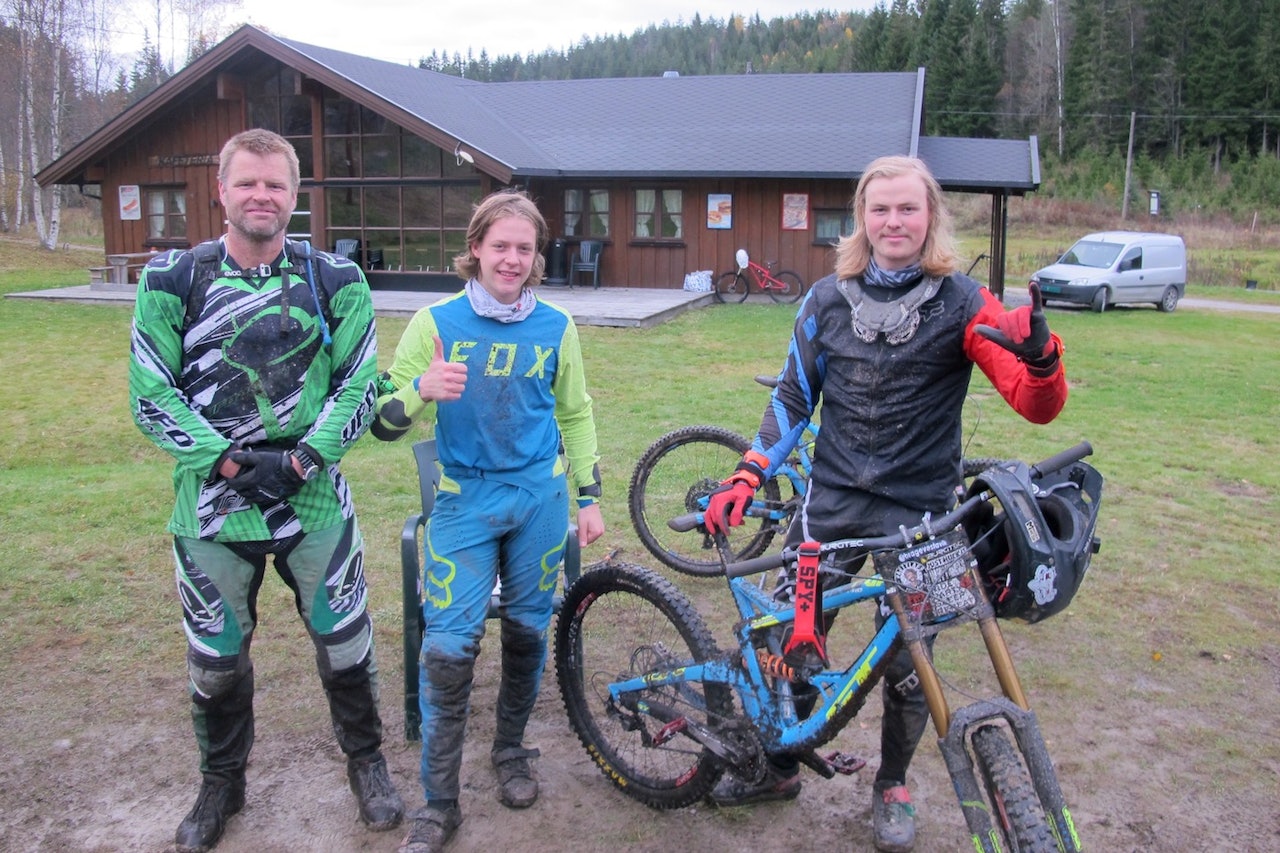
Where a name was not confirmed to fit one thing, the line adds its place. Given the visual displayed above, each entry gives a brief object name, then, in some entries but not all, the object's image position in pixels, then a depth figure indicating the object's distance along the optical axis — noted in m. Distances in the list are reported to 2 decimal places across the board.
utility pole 50.78
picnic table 21.38
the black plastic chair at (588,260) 22.38
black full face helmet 2.35
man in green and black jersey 2.94
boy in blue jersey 3.17
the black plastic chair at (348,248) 21.94
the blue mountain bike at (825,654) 2.37
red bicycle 21.66
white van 20.66
